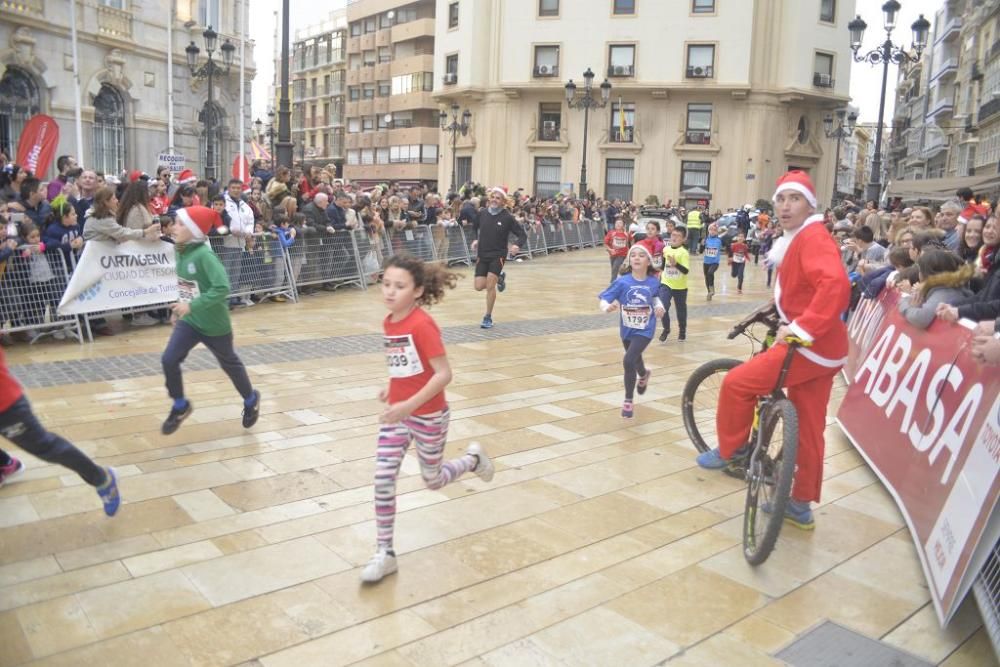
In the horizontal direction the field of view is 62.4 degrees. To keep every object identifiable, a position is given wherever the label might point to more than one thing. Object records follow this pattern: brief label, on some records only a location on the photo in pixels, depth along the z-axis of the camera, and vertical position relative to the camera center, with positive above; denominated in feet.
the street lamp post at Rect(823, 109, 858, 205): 122.71 +13.43
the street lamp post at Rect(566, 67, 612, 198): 103.70 +14.46
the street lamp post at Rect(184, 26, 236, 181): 77.61 +13.77
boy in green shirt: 18.76 -2.60
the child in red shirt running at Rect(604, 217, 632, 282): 43.39 -2.08
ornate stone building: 78.10 +11.48
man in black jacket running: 36.09 -1.65
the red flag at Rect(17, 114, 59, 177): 44.47 +2.22
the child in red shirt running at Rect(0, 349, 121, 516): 12.38 -3.96
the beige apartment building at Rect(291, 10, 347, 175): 226.38 +29.68
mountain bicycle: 13.11 -4.17
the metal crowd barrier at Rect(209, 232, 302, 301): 37.68 -3.44
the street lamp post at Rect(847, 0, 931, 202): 58.13 +12.53
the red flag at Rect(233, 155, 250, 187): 72.78 +2.09
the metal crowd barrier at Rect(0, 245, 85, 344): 28.07 -3.75
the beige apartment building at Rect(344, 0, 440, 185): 187.52 +24.74
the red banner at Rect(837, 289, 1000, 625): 11.64 -3.98
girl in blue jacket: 21.99 -2.68
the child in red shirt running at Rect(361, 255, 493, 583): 12.41 -2.86
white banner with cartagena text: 29.91 -3.38
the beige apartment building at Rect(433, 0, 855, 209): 136.77 +19.65
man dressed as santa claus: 13.55 -2.15
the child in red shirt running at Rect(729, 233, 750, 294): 54.13 -3.19
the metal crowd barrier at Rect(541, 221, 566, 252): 84.93 -3.39
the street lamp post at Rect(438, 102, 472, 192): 144.25 +13.23
